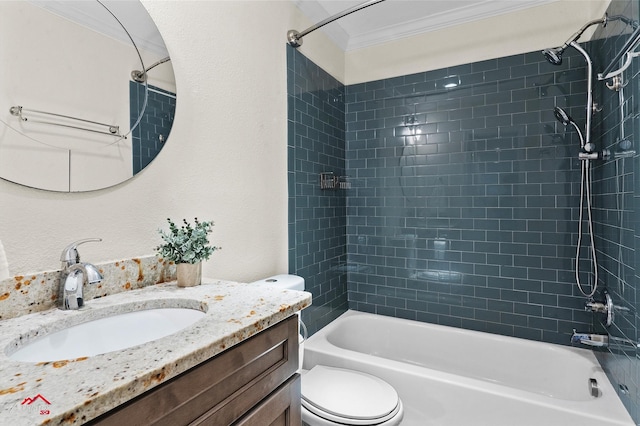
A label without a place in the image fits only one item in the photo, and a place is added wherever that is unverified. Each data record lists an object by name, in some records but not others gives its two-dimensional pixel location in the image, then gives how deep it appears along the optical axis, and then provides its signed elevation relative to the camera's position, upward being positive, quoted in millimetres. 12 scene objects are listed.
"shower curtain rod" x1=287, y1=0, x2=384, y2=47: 2031 +1126
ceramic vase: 1235 -217
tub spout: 1842 -699
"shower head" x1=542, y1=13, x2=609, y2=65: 1984 +924
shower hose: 1991 -45
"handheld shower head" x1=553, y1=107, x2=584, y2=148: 2105 +564
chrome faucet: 964 -178
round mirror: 960 +393
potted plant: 1234 -142
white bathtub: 1577 -934
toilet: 1482 -868
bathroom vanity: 553 -287
